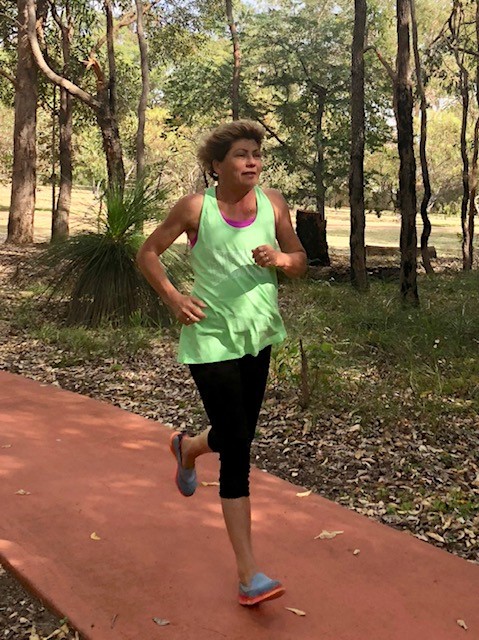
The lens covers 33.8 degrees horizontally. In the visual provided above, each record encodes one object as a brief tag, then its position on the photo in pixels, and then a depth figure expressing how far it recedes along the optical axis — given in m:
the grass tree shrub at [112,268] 7.68
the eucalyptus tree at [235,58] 16.87
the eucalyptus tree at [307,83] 20.48
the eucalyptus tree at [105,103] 12.60
